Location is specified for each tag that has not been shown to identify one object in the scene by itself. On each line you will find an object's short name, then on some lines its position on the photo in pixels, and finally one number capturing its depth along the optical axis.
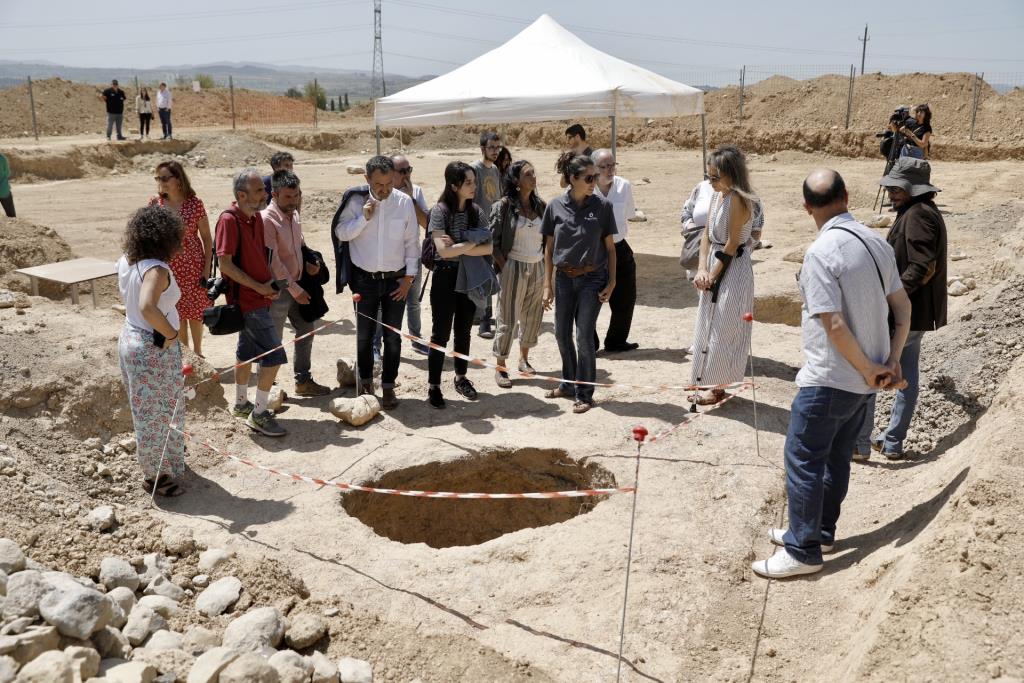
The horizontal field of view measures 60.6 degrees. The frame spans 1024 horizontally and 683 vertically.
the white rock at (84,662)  3.10
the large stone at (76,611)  3.34
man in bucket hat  5.09
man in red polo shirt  5.91
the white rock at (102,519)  4.53
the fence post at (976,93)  25.07
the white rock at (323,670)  3.56
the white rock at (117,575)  4.05
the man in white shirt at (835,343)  3.79
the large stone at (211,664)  3.23
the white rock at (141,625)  3.66
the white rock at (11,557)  3.72
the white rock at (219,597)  4.08
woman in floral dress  6.61
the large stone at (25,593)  3.38
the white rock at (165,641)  3.58
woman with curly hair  4.73
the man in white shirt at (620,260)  7.61
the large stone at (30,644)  3.15
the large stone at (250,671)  3.24
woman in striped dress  5.68
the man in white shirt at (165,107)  26.73
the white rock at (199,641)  3.65
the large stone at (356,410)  6.30
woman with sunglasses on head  6.47
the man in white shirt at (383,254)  6.24
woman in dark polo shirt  6.14
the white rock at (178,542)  4.50
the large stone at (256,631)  3.69
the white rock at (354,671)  3.63
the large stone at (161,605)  3.91
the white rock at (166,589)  4.14
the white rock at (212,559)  4.38
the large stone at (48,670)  3.00
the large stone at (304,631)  3.85
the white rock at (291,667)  3.44
